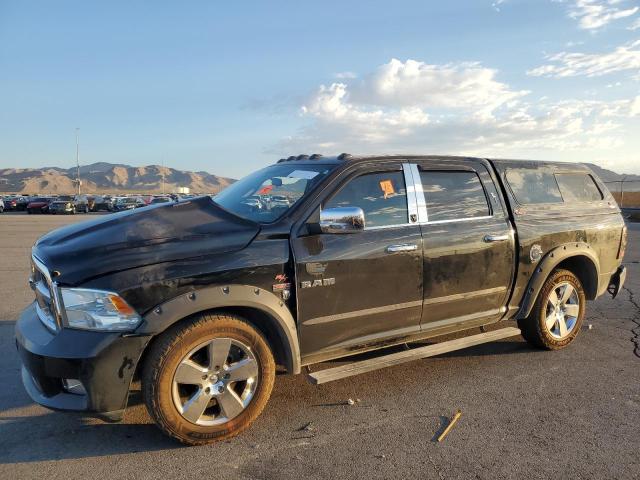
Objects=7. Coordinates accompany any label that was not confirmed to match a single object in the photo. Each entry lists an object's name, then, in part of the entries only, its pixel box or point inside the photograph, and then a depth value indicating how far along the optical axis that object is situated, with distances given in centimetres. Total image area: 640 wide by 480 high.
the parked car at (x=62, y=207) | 4056
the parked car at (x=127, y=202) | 4478
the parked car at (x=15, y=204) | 4519
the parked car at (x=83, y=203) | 4341
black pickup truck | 298
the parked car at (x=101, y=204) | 4628
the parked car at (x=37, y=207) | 4162
